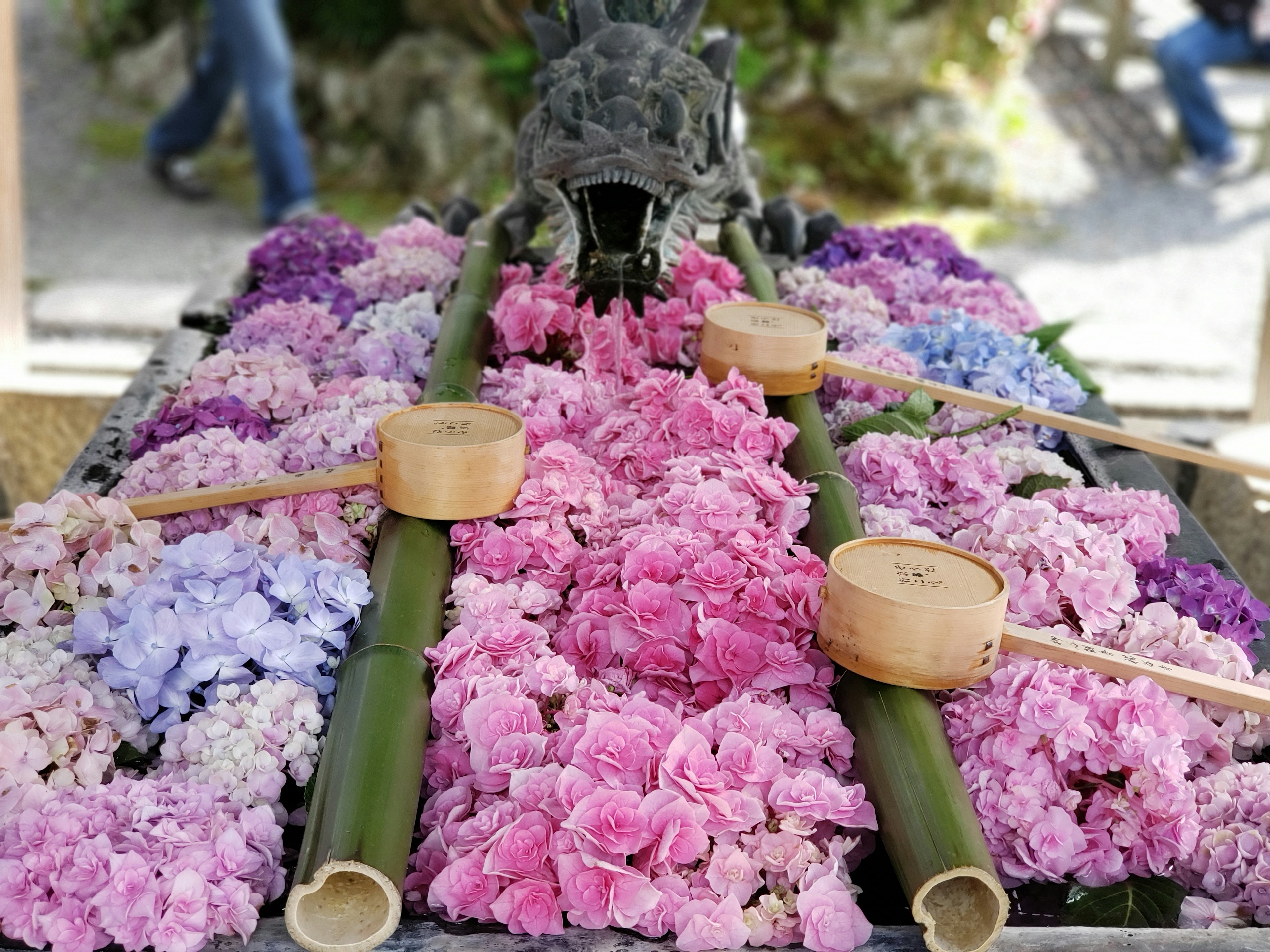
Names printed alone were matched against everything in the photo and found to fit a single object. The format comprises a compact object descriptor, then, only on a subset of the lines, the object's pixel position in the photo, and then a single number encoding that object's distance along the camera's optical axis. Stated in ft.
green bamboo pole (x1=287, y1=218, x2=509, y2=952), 4.97
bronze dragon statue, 8.16
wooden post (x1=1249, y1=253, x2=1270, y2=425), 13.62
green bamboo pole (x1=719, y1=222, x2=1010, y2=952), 5.08
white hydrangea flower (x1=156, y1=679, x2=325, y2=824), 5.64
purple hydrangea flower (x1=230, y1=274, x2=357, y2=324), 11.03
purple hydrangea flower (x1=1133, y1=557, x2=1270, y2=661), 6.95
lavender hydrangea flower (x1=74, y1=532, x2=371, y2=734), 5.97
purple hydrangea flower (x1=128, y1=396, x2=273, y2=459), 8.48
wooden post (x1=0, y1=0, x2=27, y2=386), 13.93
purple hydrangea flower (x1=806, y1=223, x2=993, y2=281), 12.44
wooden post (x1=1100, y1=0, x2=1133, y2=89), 35.47
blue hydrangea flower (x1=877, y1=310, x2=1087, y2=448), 9.58
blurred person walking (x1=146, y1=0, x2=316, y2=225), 22.43
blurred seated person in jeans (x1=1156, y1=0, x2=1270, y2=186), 28.63
